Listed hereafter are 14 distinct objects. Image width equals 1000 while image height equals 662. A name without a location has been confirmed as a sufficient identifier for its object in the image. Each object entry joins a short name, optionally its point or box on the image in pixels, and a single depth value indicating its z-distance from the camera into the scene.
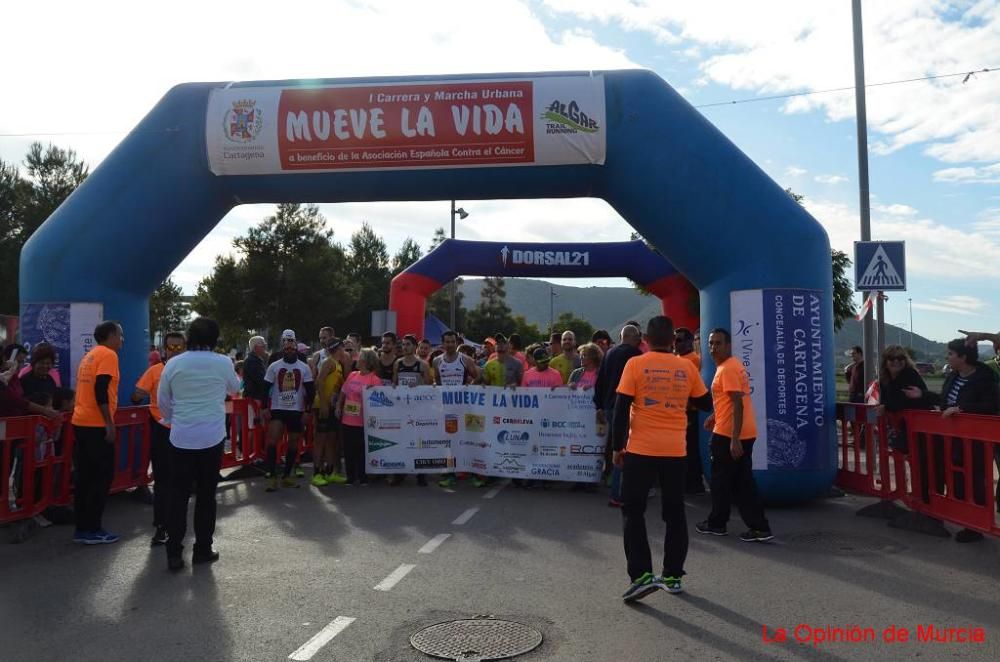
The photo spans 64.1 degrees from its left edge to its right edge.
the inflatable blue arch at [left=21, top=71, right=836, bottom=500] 8.73
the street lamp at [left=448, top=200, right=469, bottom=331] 38.27
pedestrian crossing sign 10.26
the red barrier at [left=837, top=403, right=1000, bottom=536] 6.68
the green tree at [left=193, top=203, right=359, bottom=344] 44.78
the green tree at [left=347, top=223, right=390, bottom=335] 69.00
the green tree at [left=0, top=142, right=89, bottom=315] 37.31
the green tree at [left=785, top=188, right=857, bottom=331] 20.41
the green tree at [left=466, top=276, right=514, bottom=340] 81.03
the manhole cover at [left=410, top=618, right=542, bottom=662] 4.32
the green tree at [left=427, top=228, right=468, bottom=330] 74.12
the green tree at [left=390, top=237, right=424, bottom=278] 80.75
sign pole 11.54
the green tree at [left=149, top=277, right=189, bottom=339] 44.19
